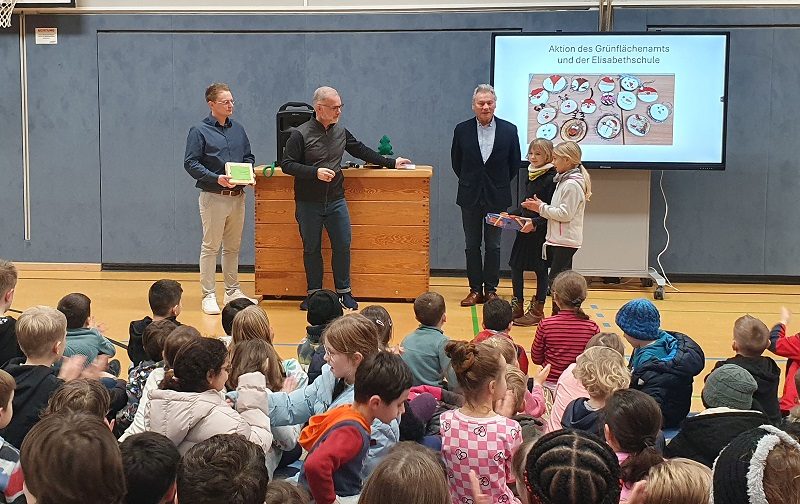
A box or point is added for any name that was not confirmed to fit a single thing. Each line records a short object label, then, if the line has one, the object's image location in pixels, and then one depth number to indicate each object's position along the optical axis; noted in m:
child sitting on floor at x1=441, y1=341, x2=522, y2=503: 3.03
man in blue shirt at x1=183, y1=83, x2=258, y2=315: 7.34
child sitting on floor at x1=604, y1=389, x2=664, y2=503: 2.84
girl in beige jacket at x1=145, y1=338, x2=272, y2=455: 3.04
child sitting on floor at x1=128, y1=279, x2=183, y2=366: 4.66
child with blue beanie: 4.25
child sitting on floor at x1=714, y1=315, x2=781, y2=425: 4.05
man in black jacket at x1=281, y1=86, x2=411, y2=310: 7.38
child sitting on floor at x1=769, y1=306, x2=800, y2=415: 4.55
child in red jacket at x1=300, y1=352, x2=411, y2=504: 2.80
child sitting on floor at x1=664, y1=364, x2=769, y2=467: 3.19
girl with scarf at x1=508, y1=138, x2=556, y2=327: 7.18
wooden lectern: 7.79
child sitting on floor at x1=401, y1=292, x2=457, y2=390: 4.37
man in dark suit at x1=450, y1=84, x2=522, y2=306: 7.64
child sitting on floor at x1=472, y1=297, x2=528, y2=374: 4.74
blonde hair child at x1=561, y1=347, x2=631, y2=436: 3.47
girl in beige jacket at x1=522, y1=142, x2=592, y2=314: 6.82
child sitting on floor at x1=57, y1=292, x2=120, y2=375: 4.43
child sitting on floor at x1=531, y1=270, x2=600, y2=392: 4.75
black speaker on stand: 7.92
